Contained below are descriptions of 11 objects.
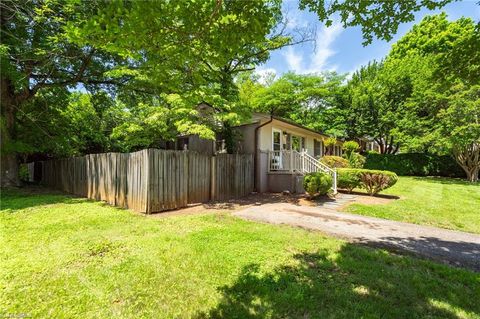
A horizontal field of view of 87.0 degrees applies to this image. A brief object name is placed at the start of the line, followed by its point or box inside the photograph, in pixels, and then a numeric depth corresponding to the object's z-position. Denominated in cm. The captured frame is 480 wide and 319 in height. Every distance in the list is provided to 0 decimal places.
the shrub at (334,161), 1624
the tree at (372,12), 402
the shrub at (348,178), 1147
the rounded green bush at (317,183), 1034
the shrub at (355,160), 1896
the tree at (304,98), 2295
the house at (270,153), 1255
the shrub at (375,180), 1069
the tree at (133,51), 300
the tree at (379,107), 2469
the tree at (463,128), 1689
